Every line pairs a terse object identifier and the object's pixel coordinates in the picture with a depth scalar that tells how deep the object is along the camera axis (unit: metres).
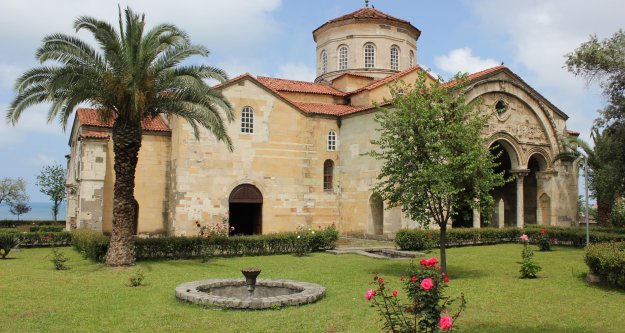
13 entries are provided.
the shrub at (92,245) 17.38
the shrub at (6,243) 19.03
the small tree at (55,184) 49.53
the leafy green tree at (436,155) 14.16
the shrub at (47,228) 30.64
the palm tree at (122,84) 16.02
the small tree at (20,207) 56.03
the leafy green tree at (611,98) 18.84
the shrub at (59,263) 16.13
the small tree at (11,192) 55.06
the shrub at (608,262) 12.70
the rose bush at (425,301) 6.73
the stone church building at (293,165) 25.39
